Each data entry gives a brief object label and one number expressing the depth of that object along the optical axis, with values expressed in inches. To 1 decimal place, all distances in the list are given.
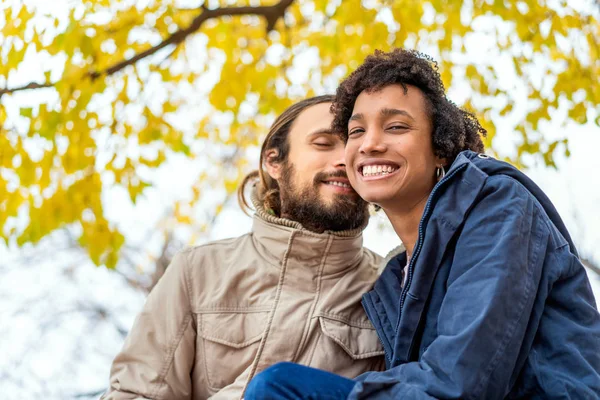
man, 94.4
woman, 62.6
